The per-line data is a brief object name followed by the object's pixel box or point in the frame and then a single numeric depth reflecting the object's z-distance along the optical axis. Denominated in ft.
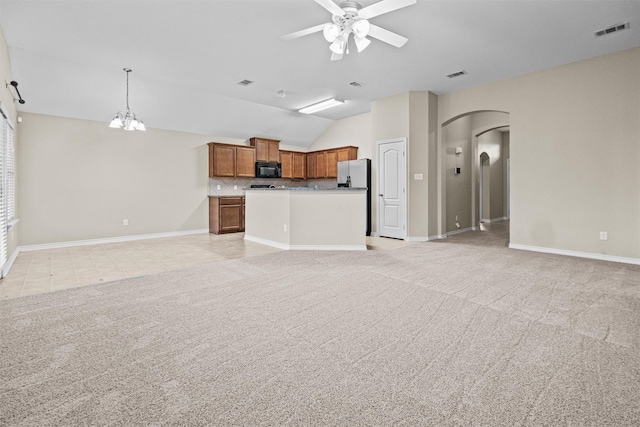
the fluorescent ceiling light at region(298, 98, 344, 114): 22.49
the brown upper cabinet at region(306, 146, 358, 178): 27.71
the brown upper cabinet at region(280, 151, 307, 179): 30.76
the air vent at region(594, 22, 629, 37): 12.51
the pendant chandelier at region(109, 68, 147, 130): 16.73
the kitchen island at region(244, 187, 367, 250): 18.05
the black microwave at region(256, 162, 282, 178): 28.19
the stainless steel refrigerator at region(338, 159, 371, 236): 24.16
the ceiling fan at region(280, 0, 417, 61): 9.08
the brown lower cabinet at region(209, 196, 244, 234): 25.39
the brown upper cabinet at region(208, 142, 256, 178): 26.08
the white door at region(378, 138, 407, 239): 21.67
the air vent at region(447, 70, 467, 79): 17.61
